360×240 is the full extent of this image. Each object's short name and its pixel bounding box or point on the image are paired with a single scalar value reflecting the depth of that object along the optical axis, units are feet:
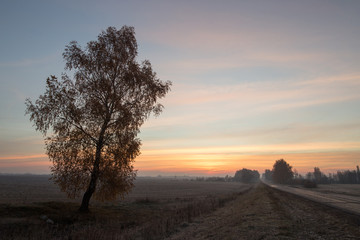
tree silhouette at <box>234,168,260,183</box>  603.51
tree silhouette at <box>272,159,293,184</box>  422.82
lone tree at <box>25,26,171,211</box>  55.93
